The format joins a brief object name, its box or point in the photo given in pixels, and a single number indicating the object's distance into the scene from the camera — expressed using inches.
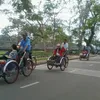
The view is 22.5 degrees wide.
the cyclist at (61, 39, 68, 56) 609.3
